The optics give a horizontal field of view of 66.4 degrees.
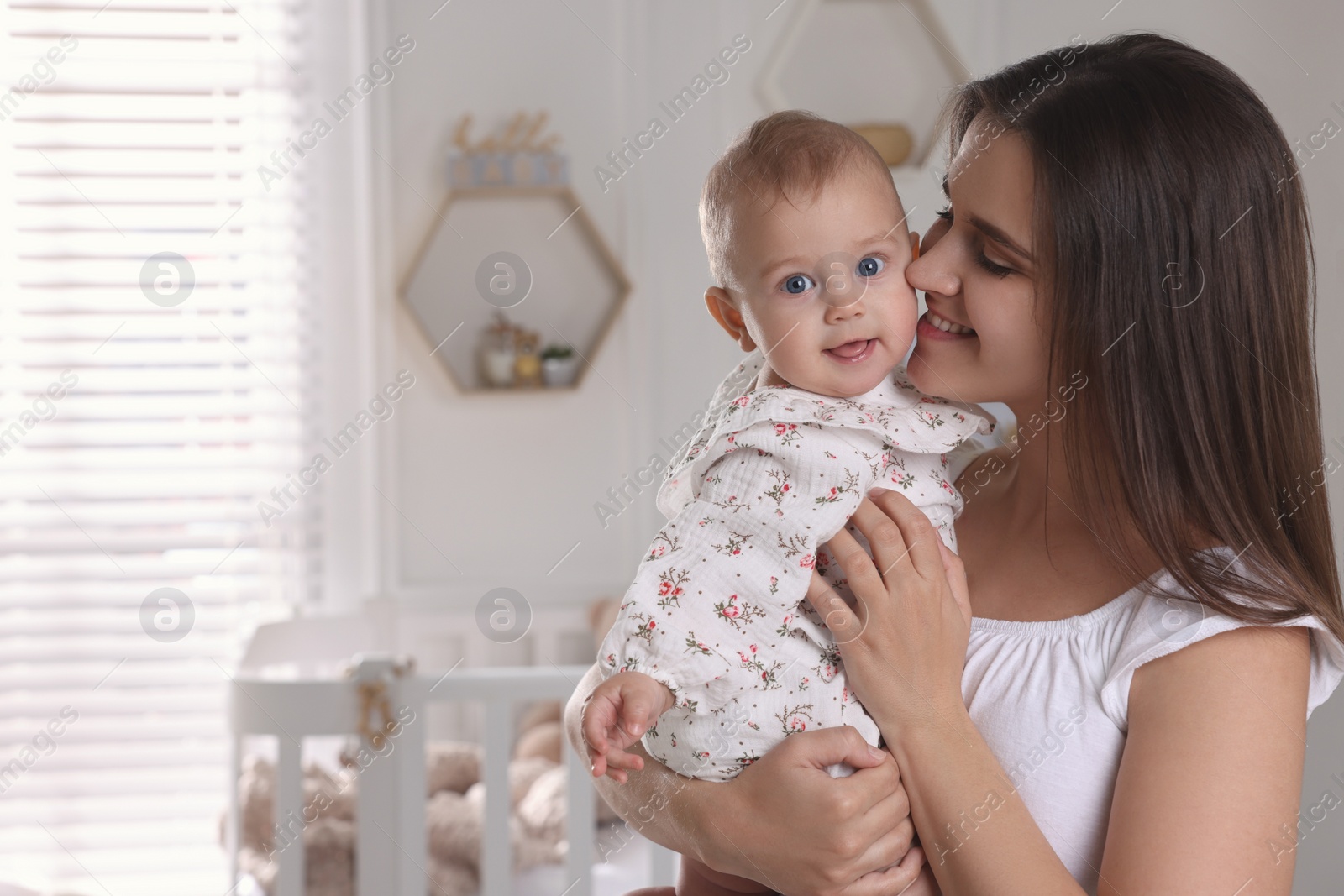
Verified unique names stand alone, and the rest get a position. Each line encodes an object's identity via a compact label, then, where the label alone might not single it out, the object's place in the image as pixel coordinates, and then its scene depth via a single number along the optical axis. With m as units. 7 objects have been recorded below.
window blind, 2.68
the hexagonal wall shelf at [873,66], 2.83
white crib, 1.77
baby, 0.95
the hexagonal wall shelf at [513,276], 2.89
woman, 0.89
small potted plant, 2.88
